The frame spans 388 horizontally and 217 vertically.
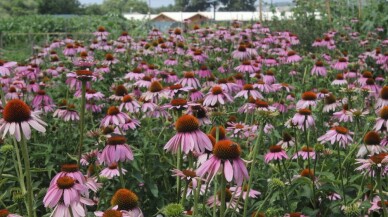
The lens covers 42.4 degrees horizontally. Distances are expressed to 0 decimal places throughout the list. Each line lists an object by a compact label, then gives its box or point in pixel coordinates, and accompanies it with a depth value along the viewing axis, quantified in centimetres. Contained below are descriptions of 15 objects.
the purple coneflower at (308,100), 288
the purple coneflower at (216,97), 237
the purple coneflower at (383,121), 224
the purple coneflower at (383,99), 282
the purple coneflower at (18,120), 159
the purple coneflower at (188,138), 163
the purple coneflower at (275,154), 229
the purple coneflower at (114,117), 247
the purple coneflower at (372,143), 221
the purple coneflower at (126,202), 151
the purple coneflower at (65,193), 142
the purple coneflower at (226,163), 143
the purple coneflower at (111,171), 230
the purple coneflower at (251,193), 205
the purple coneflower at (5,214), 150
